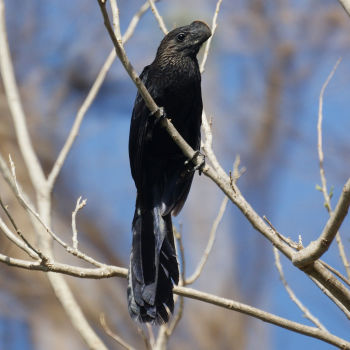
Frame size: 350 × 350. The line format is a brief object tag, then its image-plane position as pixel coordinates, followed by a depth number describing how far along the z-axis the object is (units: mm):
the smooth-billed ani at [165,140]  7641
